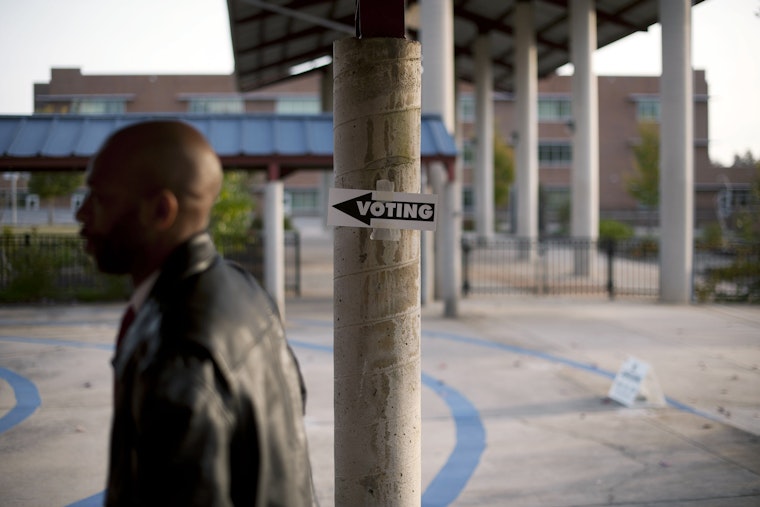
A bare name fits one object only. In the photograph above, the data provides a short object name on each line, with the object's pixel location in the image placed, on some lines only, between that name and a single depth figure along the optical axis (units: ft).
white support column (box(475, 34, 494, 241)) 116.98
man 5.89
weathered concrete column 12.40
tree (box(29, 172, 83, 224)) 127.03
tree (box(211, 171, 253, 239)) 71.56
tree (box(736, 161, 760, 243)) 61.72
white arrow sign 12.28
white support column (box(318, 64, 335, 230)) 140.97
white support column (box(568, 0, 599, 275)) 84.28
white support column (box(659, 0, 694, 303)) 60.85
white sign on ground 28.53
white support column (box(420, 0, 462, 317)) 57.62
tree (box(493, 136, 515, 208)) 171.01
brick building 199.82
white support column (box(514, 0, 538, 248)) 100.73
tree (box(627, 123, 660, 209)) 165.27
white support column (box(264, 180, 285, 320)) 49.93
